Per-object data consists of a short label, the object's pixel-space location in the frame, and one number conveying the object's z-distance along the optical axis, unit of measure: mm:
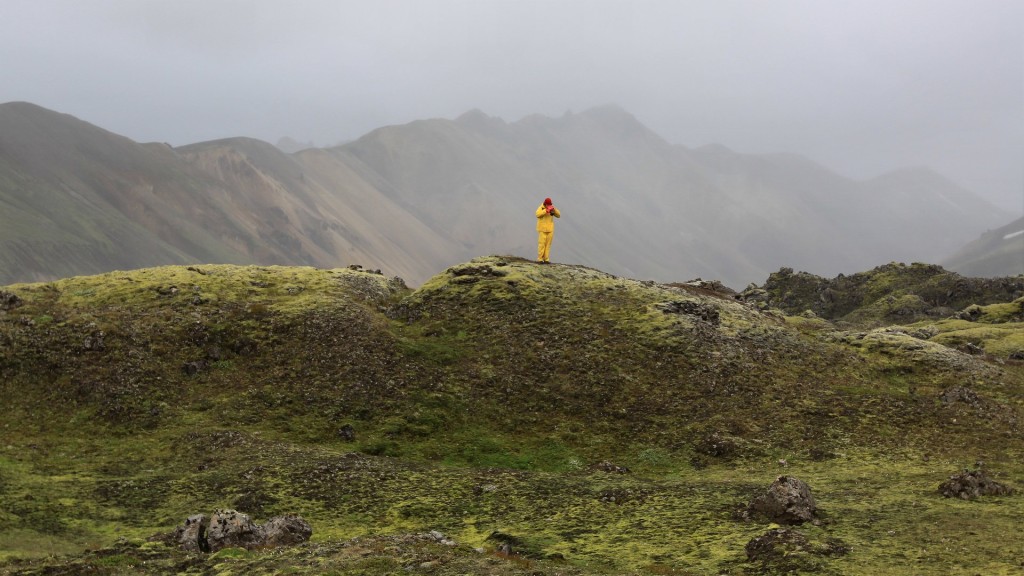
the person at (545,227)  55531
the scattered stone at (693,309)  50312
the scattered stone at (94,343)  40656
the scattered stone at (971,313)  75000
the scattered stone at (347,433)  35250
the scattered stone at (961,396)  37469
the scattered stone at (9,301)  45062
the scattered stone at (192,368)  40500
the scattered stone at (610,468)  31656
